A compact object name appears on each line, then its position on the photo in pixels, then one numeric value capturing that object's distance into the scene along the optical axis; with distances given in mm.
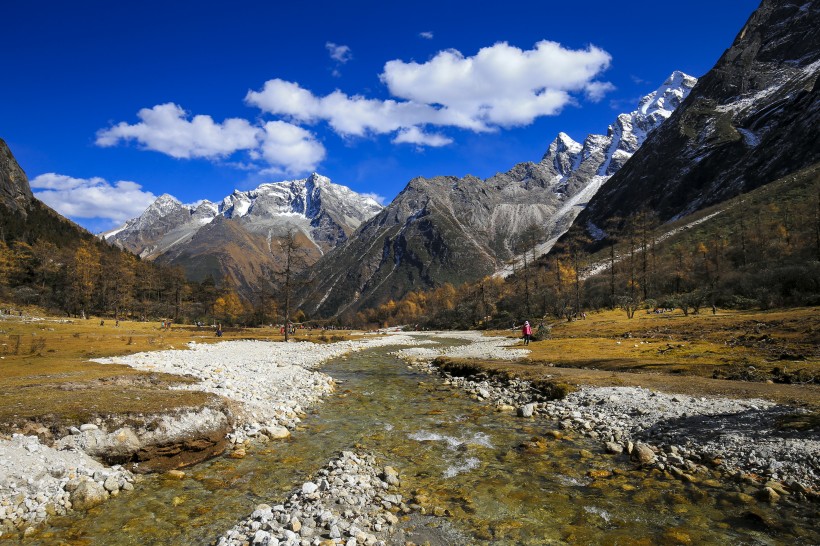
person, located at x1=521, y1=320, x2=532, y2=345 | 51762
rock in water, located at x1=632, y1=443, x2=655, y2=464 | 12922
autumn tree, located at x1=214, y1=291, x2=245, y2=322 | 131725
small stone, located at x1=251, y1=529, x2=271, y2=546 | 8197
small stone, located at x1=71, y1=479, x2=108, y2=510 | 9992
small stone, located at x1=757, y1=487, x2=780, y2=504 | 10133
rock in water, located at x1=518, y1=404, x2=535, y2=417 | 19484
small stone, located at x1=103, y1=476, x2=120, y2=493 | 10828
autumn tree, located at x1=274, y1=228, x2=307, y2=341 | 60188
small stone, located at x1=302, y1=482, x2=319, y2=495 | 10672
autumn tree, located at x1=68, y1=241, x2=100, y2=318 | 101831
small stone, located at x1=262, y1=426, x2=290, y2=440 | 16062
